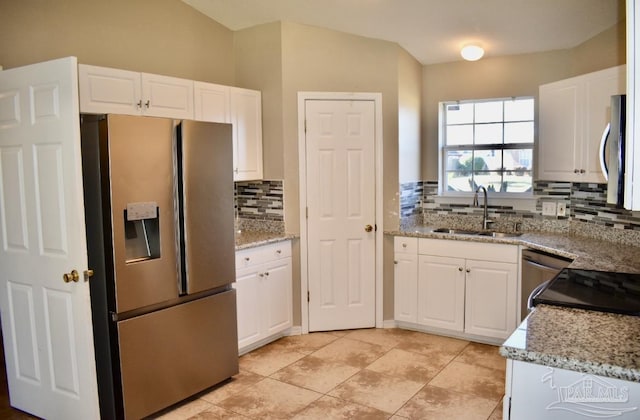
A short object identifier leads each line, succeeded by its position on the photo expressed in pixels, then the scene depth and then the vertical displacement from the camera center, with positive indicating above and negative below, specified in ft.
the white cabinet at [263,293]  11.94 -3.03
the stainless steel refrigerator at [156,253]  8.43 -1.45
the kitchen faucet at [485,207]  14.03 -1.16
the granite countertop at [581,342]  4.61 -1.82
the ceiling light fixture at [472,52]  12.70 +2.89
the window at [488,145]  14.24 +0.61
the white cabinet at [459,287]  12.30 -3.12
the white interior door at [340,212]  13.46 -1.15
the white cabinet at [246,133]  12.73 +1.01
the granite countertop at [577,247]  8.99 -1.81
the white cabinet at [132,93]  9.76 +1.70
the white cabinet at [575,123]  10.44 +0.91
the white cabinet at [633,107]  4.20 +0.46
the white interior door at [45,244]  8.09 -1.14
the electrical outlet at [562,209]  13.25 -1.19
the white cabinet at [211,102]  11.82 +1.69
